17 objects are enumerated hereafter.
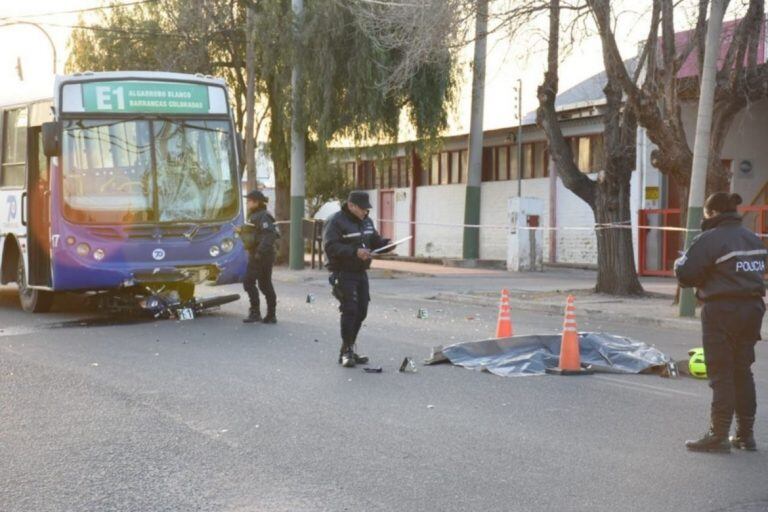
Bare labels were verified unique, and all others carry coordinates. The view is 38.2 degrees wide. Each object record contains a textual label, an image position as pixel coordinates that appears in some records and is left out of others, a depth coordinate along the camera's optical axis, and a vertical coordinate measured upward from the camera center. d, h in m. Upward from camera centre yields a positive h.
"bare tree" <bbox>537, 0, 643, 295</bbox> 20.30 +0.13
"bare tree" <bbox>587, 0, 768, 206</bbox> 17.42 +1.68
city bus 14.99 -0.09
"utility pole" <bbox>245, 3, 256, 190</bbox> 29.84 +2.37
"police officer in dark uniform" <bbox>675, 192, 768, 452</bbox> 7.29 -0.80
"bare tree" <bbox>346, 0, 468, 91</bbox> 17.83 +2.59
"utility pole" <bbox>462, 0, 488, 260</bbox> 27.89 +0.78
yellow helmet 10.49 -1.69
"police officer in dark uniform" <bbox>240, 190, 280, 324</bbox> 15.01 -0.96
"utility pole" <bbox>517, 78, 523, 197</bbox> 31.25 +1.41
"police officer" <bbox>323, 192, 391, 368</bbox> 10.92 -0.74
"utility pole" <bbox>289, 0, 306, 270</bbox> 29.19 +1.24
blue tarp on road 10.87 -1.71
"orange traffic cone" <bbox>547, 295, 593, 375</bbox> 10.65 -1.62
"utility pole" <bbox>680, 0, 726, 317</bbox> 15.93 +0.78
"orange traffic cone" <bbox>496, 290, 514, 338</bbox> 12.57 -1.55
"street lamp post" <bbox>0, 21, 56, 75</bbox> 36.47 +4.96
